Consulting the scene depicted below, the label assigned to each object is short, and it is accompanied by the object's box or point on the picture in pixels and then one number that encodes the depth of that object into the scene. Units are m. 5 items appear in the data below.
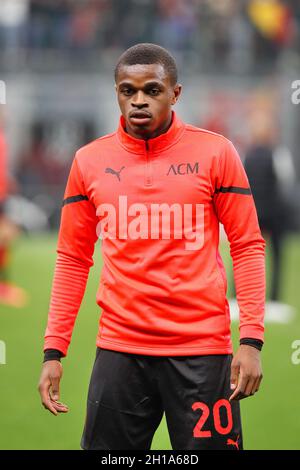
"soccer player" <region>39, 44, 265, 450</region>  3.74
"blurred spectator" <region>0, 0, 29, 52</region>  29.78
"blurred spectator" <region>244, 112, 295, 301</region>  11.13
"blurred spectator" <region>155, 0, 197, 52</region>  28.64
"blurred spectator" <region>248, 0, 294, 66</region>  28.12
